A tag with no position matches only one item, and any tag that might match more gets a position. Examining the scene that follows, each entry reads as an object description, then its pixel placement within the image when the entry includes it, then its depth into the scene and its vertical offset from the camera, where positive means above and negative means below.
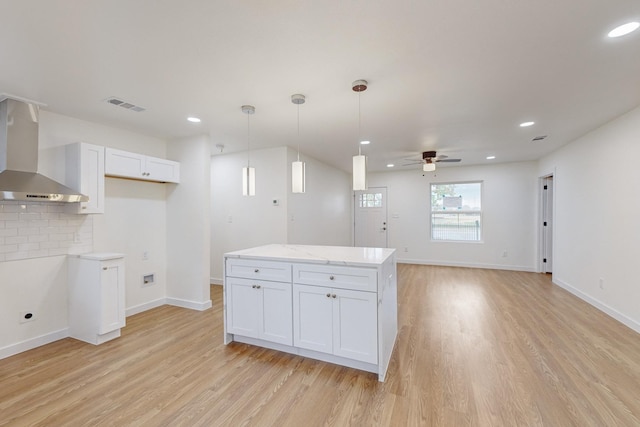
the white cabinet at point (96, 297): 2.90 -0.91
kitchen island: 2.26 -0.83
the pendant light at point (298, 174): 2.72 +0.38
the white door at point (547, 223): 5.84 -0.25
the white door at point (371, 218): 7.59 -0.17
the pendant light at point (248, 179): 2.92 +0.36
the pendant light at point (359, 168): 2.49 +0.40
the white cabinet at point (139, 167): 3.26 +0.60
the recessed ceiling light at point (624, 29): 1.73 +1.17
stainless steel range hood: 2.51 +0.54
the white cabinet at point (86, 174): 2.96 +0.43
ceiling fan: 5.07 +0.99
